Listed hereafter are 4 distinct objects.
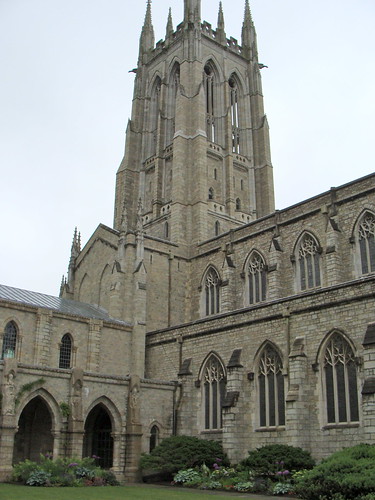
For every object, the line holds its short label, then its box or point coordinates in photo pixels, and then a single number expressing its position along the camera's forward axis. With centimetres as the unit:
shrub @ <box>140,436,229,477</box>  2672
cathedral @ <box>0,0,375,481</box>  2514
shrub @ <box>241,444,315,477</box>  2319
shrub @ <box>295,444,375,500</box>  1603
